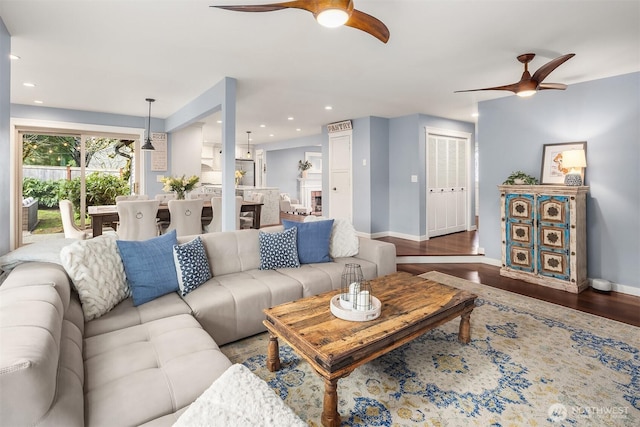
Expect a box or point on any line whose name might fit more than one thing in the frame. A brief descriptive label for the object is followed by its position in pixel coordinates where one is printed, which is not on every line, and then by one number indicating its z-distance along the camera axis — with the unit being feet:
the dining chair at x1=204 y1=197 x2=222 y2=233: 15.84
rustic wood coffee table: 5.27
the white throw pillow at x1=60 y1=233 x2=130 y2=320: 6.43
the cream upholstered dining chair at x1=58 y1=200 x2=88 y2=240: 13.20
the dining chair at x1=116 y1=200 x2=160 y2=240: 13.26
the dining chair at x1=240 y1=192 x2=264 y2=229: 20.00
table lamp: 12.28
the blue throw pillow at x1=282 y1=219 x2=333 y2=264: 10.64
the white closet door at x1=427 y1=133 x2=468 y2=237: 20.57
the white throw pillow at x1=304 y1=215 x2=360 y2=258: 11.39
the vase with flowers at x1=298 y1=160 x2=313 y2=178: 38.11
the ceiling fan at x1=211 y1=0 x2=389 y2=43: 5.44
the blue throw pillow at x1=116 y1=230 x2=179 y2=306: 7.31
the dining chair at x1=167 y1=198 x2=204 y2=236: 14.44
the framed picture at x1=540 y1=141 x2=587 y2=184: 13.38
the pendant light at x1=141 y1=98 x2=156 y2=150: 16.94
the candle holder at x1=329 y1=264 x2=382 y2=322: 6.32
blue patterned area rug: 5.72
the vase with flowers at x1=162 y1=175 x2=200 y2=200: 16.40
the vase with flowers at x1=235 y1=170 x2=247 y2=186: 32.42
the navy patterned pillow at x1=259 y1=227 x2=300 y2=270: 9.91
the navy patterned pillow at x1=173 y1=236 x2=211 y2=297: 7.93
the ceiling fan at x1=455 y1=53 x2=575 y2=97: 9.87
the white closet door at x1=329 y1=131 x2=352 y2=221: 22.19
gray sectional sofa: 3.37
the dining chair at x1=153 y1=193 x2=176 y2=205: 18.72
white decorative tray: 6.30
